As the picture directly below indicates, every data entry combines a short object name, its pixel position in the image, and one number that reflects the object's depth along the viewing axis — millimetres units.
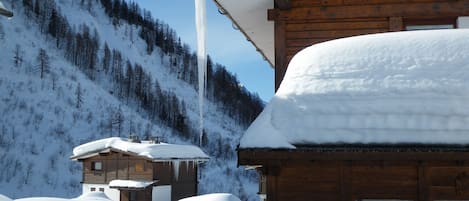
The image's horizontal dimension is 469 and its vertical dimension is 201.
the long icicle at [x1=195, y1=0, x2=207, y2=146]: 8508
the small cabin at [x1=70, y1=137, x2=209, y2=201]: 24891
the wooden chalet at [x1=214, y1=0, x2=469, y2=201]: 5293
